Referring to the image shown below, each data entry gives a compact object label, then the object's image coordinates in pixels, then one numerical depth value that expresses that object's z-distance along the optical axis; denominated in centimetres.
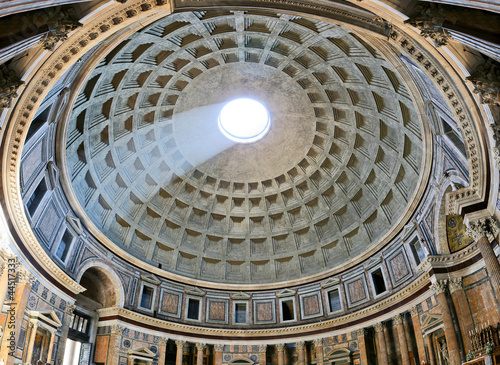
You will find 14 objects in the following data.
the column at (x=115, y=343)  2464
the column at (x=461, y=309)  1888
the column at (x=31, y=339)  1833
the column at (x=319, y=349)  2758
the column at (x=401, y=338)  2288
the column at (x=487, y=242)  1495
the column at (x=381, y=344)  2420
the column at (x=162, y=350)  2681
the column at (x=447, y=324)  1877
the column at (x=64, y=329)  2091
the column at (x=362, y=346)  2525
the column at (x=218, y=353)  2858
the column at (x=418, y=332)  2183
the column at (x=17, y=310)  1661
